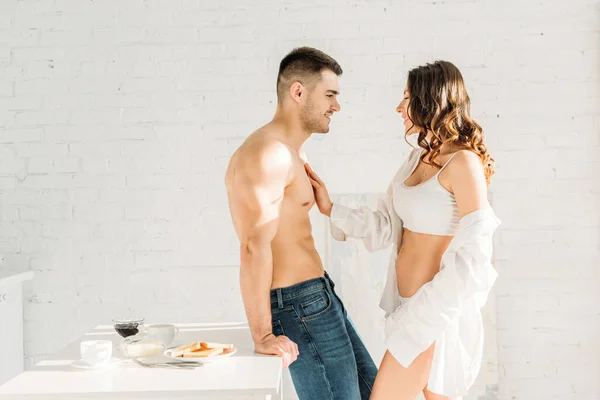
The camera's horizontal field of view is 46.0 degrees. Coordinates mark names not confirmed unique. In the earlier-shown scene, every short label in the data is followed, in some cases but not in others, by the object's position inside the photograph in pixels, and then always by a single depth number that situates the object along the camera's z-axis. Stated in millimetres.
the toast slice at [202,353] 2012
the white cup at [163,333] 2182
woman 2291
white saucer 1979
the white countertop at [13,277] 3529
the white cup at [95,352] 1967
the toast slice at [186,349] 2021
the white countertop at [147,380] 1749
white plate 1994
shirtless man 2256
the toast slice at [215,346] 2068
